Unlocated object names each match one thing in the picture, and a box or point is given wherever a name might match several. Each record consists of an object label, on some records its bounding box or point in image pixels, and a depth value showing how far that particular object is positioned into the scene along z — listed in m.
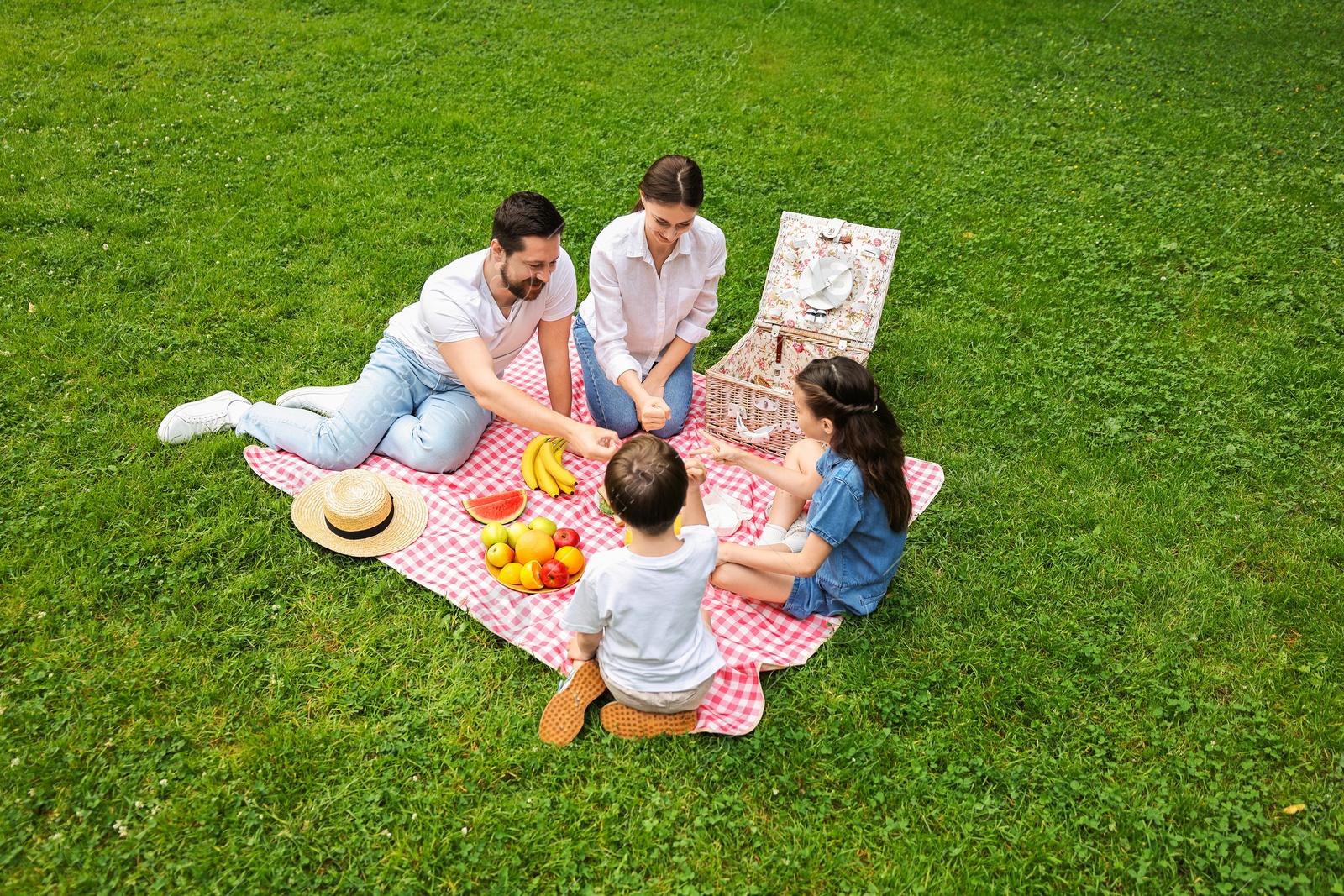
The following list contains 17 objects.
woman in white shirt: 4.72
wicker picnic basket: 5.45
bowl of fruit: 4.42
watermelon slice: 4.83
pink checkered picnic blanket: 4.05
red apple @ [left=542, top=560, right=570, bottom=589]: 4.41
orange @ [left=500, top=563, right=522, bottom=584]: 4.44
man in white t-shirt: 4.60
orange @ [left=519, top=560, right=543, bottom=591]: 4.42
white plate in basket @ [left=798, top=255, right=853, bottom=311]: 5.75
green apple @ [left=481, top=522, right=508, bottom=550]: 4.59
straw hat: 4.41
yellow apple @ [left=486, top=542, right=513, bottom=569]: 4.49
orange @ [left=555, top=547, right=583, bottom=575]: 4.51
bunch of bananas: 5.14
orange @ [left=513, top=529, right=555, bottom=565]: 4.48
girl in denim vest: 3.96
